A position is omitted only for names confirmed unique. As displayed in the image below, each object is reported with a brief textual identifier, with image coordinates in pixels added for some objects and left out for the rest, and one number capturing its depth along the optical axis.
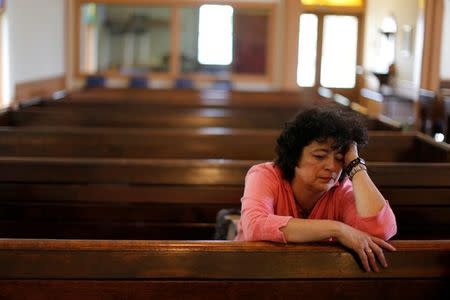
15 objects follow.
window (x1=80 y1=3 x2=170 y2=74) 9.95
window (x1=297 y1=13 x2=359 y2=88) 12.78
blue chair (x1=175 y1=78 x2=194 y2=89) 9.76
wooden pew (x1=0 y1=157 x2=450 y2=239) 2.79
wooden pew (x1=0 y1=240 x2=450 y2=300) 1.57
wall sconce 12.20
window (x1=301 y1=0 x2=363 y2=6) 12.54
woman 1.68
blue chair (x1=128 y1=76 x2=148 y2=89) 9.73
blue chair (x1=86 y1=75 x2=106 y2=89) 9.74
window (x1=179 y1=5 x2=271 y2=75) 9.95
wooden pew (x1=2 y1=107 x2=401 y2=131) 5.07
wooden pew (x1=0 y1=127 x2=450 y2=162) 3.74
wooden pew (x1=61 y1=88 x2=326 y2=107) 6.58
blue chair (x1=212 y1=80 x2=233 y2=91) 9.62
